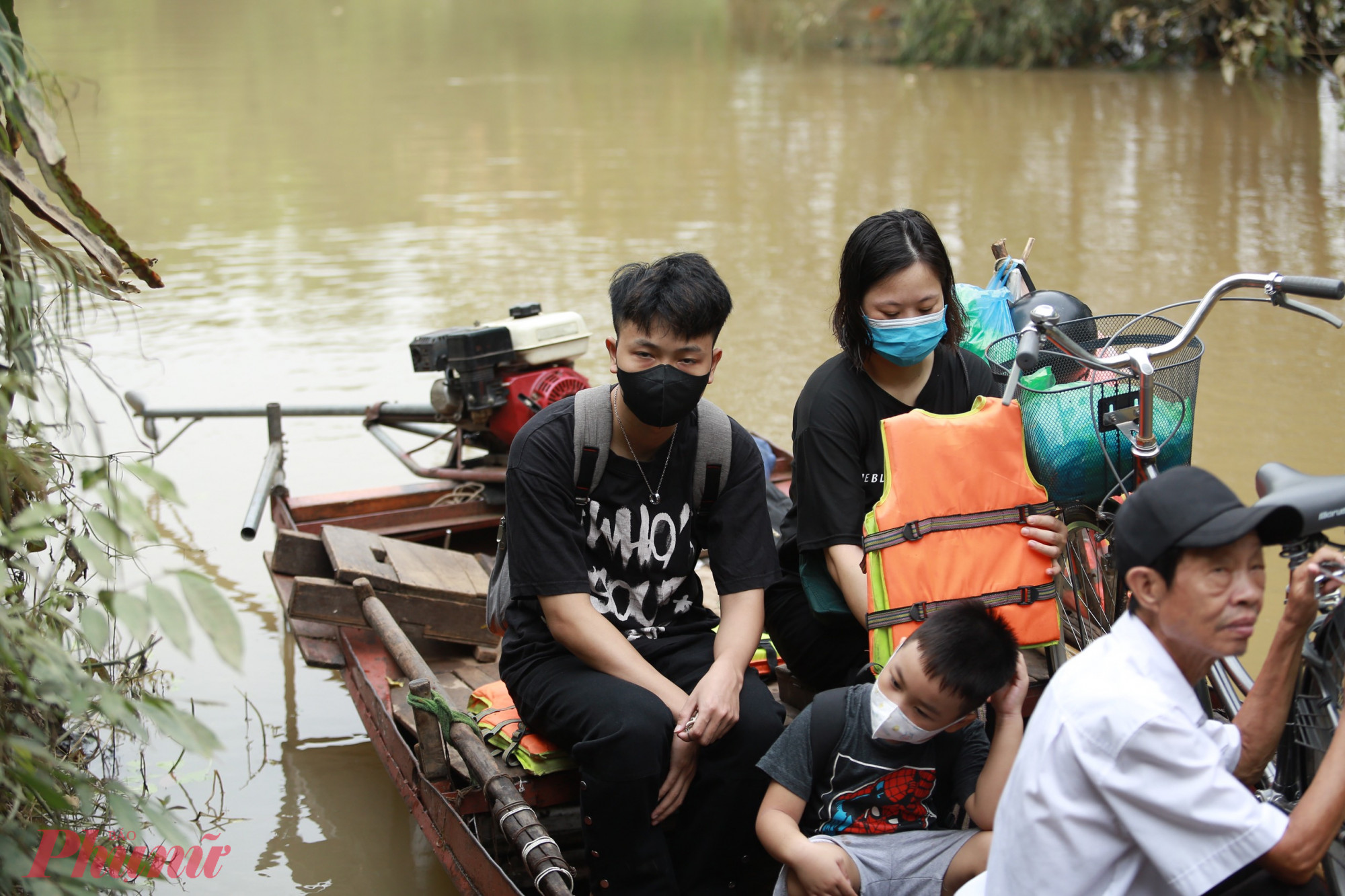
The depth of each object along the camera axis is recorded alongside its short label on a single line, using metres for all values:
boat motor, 4.79
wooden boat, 2.98
